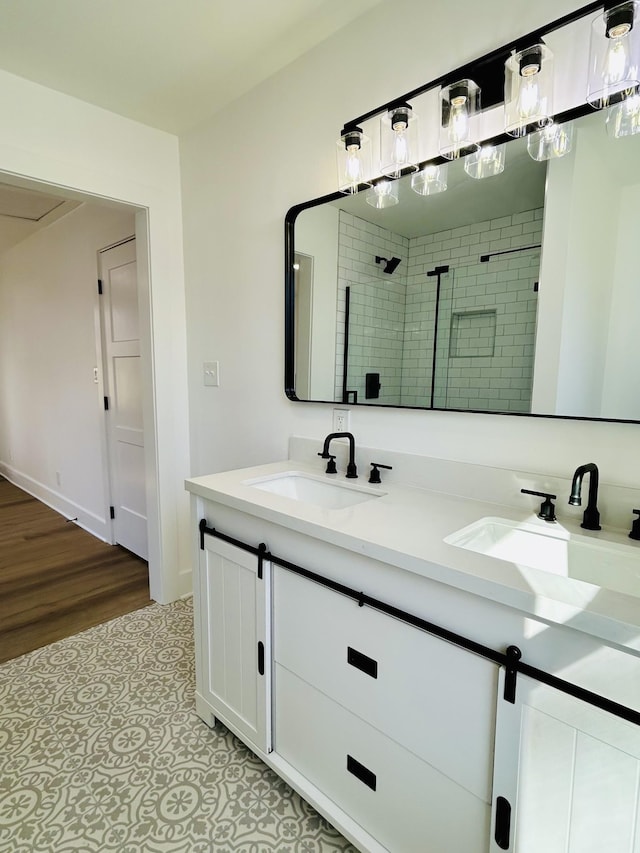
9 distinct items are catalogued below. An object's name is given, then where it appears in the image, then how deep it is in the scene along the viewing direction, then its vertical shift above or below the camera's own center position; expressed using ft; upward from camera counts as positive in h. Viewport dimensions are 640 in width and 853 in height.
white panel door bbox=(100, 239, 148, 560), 9.54 -0.48
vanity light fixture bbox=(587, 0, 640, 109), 3.23 +2.46
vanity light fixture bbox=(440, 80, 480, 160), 4.09 +2.47
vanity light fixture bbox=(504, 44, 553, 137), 3.65 +2.46
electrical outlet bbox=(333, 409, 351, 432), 5.70 -0.59
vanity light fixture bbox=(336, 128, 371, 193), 4.87 +2.47
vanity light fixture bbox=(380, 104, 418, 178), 4.46 +2.53
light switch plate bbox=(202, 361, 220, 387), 7.57 +0.02
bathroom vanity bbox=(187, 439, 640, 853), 2.46 -2.04
